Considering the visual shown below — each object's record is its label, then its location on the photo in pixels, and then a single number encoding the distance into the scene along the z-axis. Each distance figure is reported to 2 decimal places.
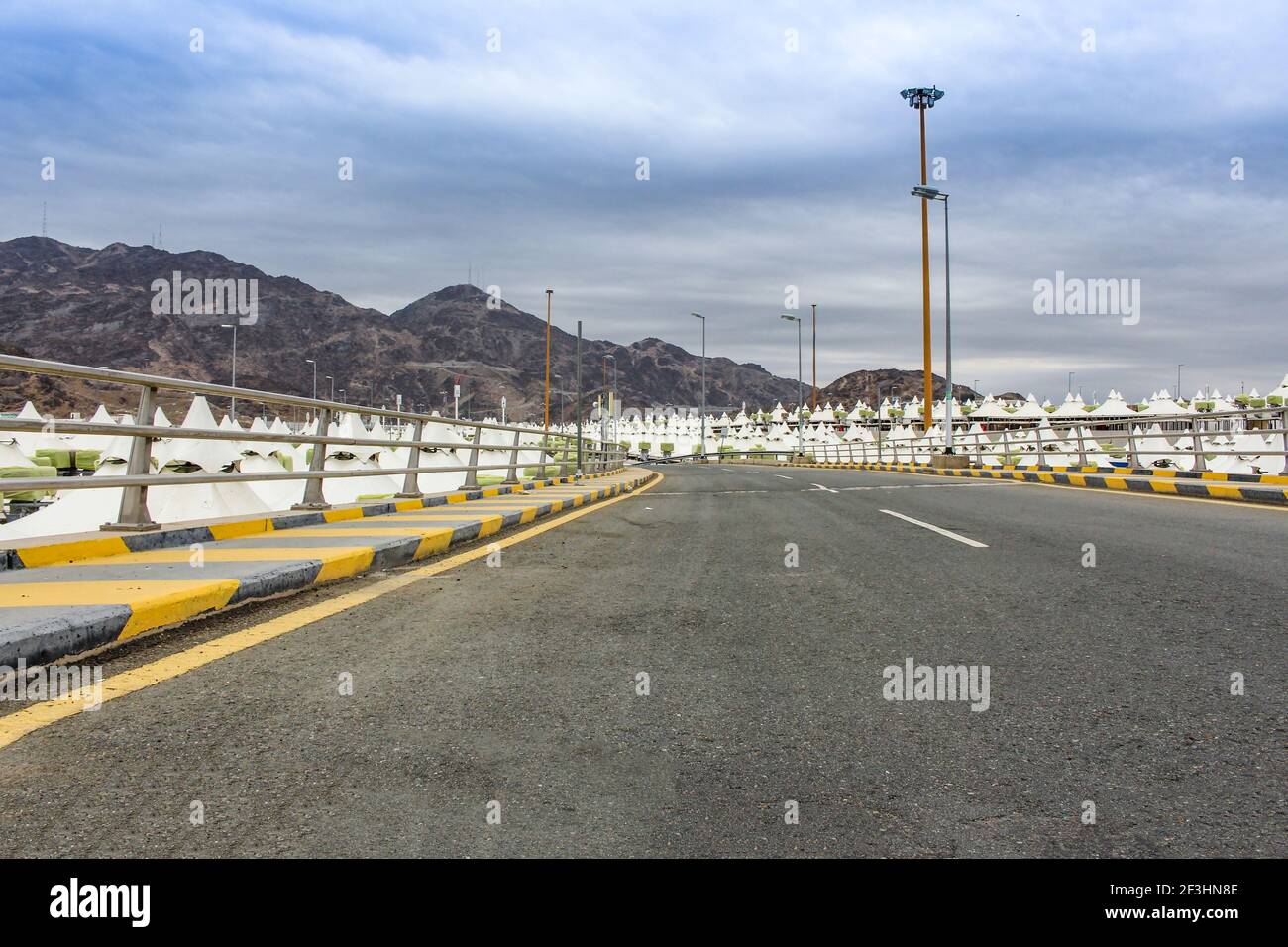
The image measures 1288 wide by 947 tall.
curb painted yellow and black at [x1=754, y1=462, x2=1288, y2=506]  13.43
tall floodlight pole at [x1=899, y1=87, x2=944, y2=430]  37.28
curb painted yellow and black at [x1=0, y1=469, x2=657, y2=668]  4.01
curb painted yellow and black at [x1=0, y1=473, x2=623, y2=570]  5.77
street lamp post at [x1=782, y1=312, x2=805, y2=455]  54.39
